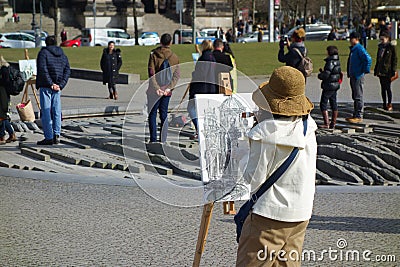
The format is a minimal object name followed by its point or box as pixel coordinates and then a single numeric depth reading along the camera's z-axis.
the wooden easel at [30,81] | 18.76
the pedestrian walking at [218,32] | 62.65
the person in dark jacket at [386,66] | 19.11
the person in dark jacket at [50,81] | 14.66
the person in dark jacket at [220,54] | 13.98
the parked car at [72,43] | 62.34
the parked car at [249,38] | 70.12
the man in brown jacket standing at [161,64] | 13.46
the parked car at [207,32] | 68.73
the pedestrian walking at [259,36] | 67.44
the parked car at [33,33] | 58.09
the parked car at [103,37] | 63.58
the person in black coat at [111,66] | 23.44
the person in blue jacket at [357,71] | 17.31
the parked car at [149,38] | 64.75
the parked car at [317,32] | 70.81
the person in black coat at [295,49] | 14.88
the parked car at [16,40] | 58.84
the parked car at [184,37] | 65.00
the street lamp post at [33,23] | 68.00
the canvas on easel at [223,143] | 5.85
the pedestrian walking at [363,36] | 46.01
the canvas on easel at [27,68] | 19.44
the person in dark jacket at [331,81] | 16.14
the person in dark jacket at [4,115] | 15.11
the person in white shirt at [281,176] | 5.25
